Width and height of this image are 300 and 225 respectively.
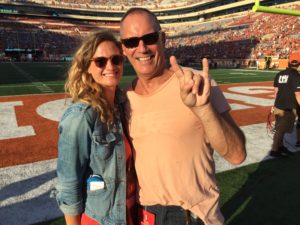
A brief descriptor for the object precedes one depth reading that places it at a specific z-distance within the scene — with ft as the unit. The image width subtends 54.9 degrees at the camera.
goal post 26.32
